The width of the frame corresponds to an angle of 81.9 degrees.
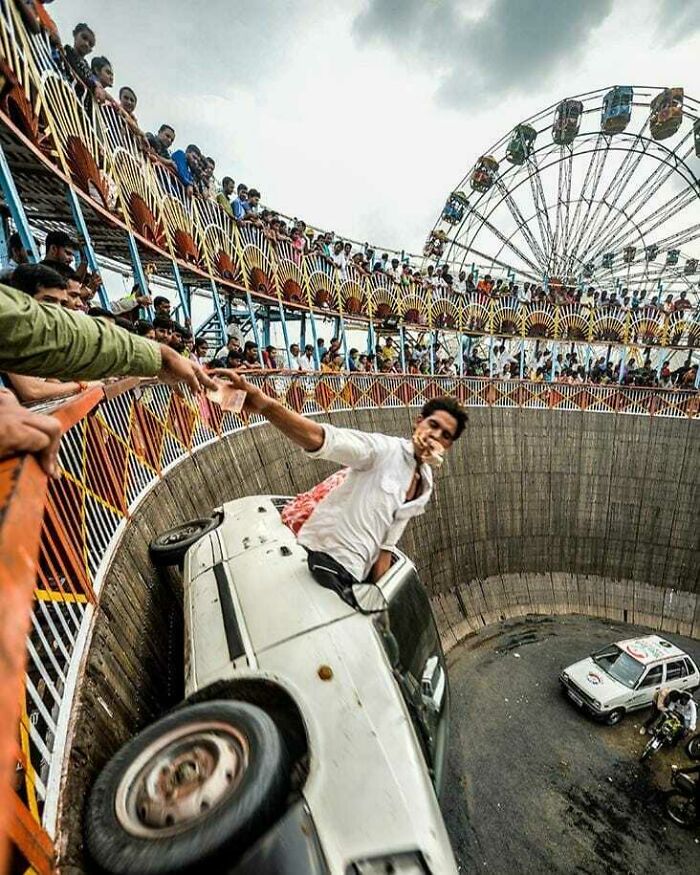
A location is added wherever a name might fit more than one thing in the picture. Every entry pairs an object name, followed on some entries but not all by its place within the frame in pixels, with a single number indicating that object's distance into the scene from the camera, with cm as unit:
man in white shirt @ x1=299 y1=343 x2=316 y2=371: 1344
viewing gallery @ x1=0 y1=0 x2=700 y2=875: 216
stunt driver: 254
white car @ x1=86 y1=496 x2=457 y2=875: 149
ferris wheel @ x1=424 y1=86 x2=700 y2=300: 2302
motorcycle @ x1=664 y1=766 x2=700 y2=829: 691
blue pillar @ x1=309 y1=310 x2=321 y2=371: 1444
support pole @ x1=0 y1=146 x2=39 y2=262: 459
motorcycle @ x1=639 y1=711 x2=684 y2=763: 814
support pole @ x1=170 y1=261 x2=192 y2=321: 944
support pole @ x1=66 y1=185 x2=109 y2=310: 614
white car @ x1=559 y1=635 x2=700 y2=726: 909
